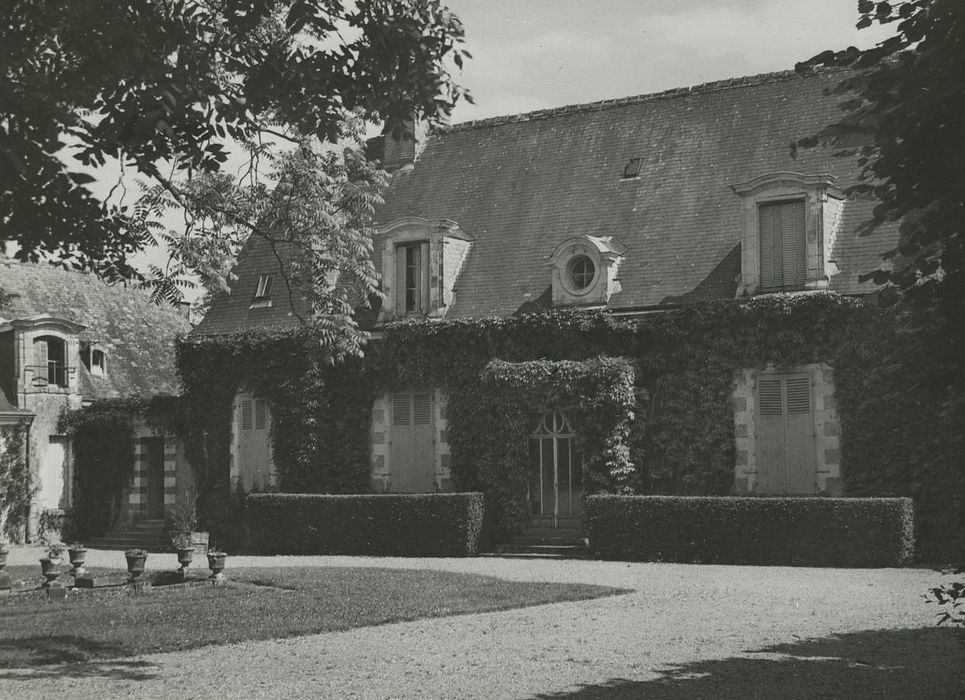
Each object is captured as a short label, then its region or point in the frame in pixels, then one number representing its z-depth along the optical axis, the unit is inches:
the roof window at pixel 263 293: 927.7
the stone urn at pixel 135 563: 534.9
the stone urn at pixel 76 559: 576.7
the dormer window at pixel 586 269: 784.9
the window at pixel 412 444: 830.5
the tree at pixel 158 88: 278.1
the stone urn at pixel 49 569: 523.5
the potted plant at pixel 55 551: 594.5
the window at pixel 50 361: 1018.7
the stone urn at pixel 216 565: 543.8
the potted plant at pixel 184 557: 568.8
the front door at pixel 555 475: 780.6
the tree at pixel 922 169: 242.8
